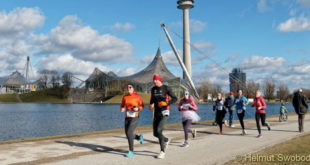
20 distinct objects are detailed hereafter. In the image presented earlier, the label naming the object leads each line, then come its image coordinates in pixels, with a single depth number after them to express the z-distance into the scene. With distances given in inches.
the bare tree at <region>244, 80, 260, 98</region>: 4849.9
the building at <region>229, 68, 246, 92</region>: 5393.7
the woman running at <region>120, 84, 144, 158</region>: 347.9
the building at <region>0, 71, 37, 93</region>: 7487.7
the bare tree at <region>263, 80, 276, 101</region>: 5605.3
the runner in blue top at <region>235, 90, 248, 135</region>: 549.9
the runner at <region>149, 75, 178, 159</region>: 347.9
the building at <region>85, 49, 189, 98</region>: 6097.4
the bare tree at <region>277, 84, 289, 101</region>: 5686.5
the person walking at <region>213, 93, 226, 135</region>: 588.3
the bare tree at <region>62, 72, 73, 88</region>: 5944.9
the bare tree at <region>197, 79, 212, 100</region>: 5520.7
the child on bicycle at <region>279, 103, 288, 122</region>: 858.4
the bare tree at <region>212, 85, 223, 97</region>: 5603.3
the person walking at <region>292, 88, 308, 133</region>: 578.9
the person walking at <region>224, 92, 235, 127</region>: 673.2
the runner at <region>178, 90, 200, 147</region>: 420.5
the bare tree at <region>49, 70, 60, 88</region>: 6107.3
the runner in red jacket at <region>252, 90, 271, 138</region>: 522.6
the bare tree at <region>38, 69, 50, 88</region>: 6299.2
